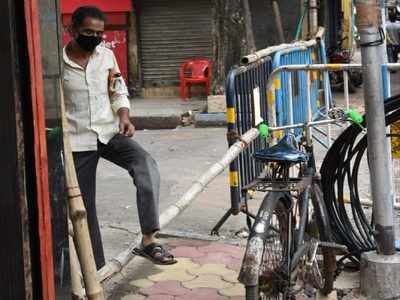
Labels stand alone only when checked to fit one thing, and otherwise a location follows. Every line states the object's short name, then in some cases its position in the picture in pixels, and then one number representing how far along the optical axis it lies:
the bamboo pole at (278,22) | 14.46
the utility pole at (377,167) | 4.26
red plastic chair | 14.51
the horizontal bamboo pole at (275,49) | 5.88
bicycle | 3.48
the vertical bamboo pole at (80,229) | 2.93
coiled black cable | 4.82
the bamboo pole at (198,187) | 5.04
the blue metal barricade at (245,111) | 5.38
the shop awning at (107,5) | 15.09
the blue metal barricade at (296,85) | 6.53
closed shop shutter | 15.61
